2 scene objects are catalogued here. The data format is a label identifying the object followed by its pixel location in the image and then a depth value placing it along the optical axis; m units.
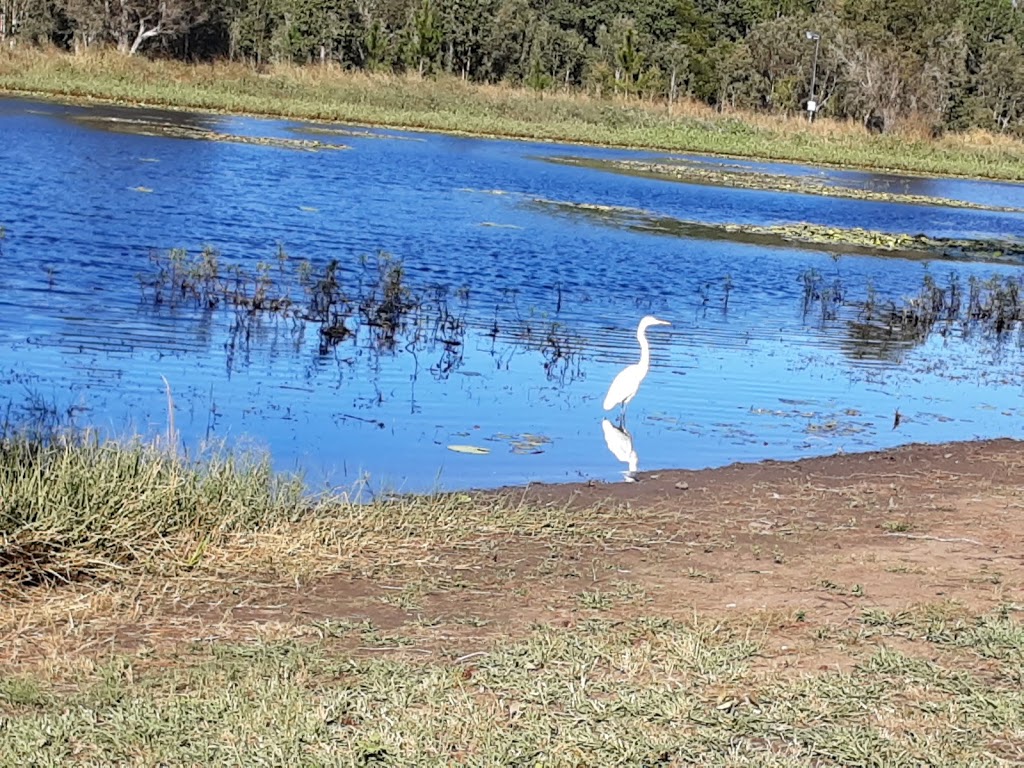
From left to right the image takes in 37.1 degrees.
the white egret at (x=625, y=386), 11.44
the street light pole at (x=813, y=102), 67.75
